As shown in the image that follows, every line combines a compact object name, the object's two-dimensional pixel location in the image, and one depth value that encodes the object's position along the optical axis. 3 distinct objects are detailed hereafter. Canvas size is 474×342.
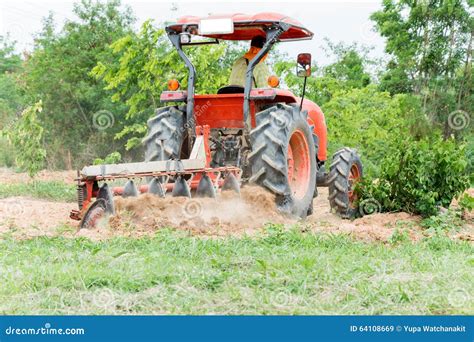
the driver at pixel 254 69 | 17.84
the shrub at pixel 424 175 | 18.42
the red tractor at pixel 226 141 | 15.55
